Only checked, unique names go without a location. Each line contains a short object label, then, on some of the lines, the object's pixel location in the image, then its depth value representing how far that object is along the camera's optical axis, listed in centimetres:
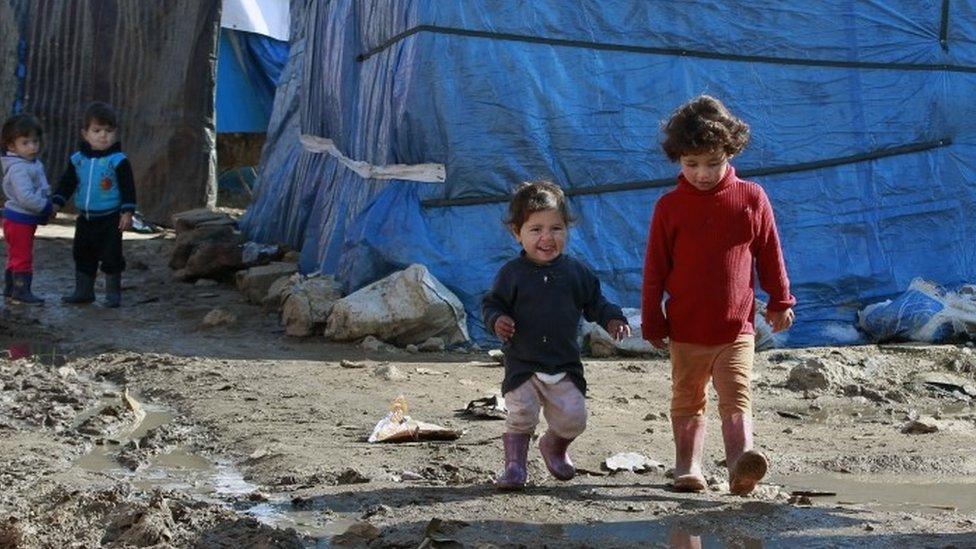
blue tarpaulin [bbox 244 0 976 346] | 915
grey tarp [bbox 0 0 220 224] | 1471
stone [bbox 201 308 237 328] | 957
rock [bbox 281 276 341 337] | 911
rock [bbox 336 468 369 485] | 547
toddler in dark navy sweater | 538
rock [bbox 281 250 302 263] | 1162
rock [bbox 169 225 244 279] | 1136
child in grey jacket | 1030
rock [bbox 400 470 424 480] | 562
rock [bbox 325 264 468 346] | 875
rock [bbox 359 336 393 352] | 875
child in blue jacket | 1033
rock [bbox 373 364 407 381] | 784
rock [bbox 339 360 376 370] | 815
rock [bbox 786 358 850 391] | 770
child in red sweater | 534
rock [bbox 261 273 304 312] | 980
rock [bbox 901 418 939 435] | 667
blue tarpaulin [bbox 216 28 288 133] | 1605
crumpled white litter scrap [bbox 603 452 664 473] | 579
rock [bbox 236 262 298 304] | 1032
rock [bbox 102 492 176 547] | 453
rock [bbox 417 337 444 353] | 876
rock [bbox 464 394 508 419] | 682
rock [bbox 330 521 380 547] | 456
